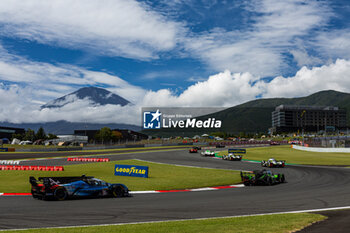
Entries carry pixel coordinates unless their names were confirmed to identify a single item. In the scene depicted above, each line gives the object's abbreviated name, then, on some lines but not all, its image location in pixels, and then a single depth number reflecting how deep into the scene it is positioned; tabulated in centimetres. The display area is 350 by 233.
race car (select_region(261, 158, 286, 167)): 4028
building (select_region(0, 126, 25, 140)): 19031
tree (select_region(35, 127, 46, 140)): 17452
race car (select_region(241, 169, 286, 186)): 2417
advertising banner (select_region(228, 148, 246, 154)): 5987
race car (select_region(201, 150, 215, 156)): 6076
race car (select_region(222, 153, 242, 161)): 5197
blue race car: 1712
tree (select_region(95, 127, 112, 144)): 18075
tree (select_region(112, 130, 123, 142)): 18915
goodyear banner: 2941
